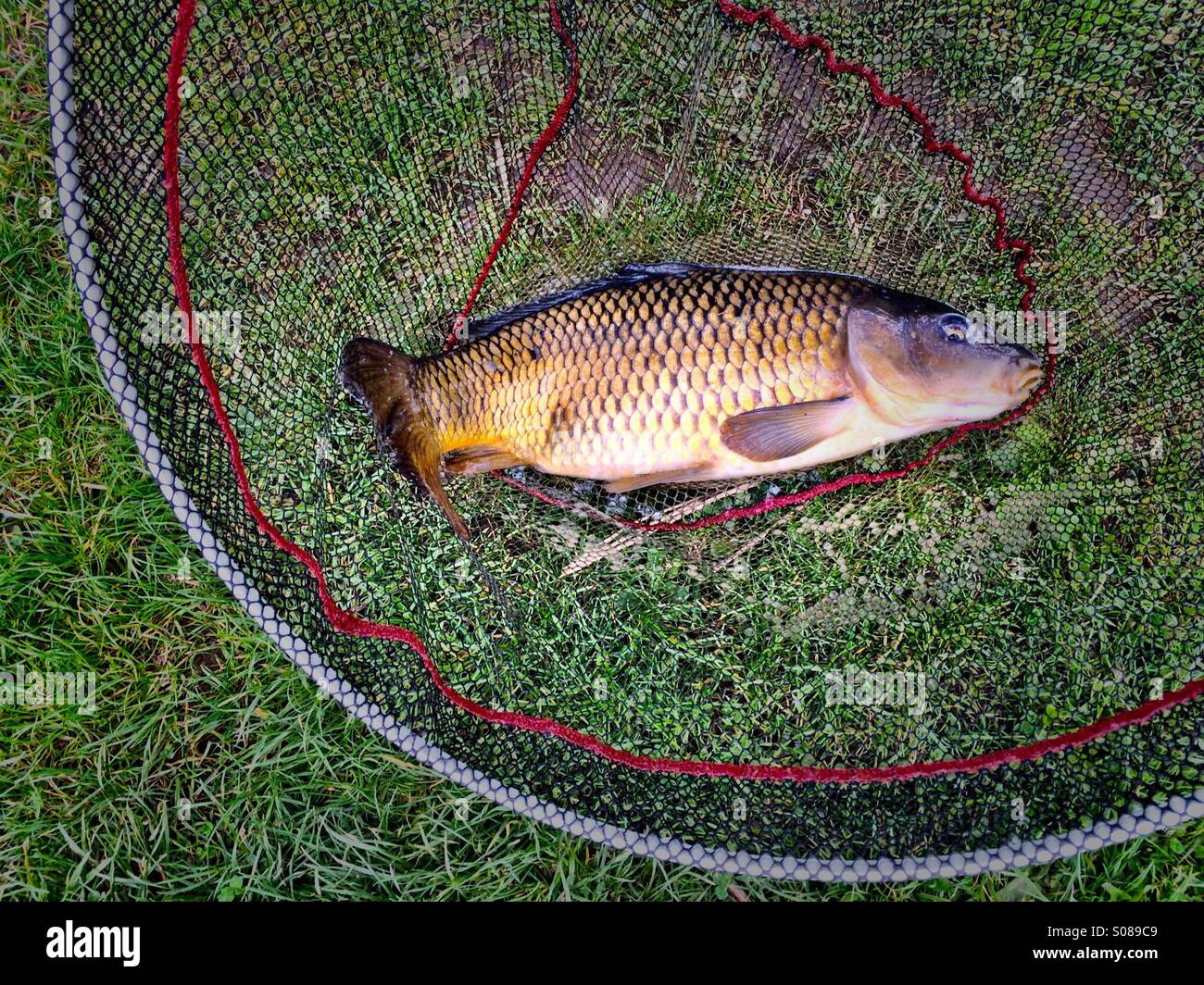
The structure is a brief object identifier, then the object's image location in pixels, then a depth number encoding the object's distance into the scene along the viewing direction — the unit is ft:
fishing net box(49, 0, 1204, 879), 2.09
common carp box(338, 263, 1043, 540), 2.23
